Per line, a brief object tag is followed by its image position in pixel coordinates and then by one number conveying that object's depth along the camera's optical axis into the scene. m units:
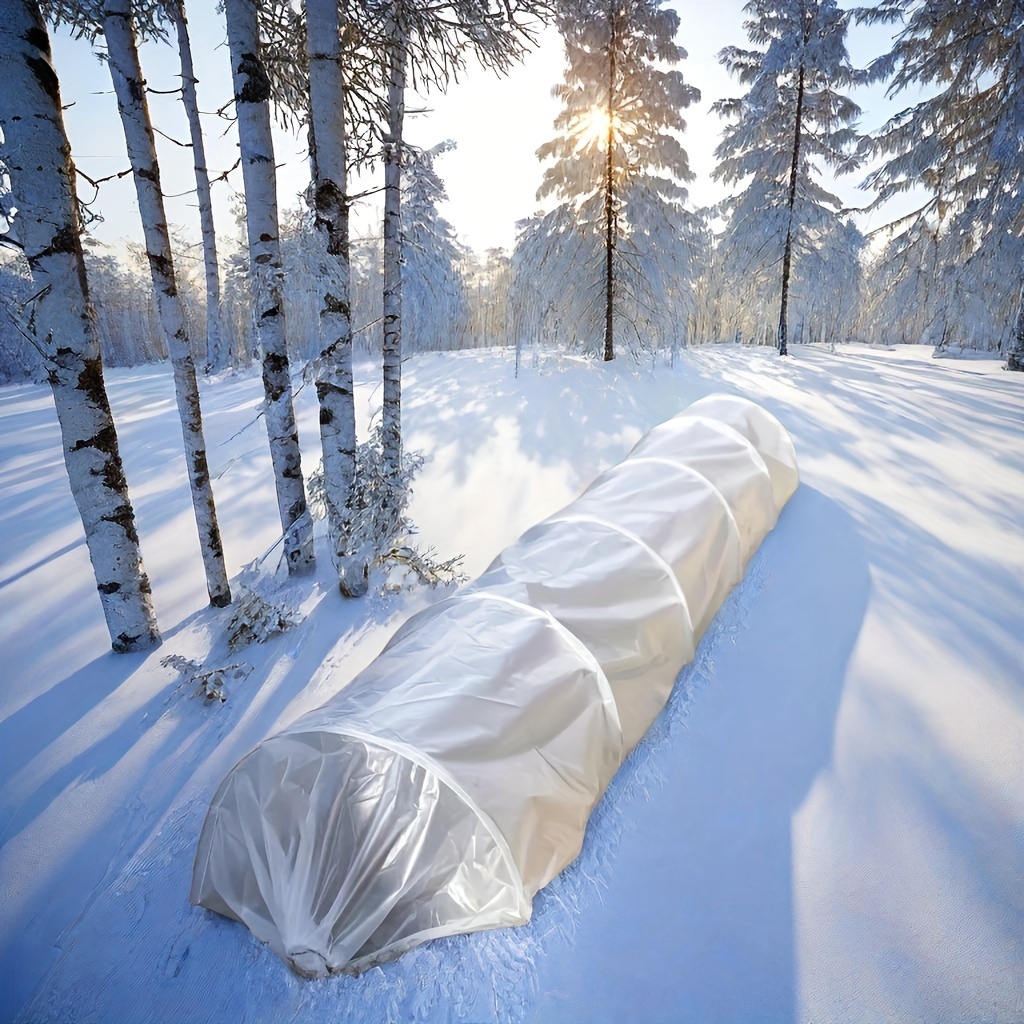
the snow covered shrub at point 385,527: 4.23
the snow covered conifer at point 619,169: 9.88
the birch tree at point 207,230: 11.17
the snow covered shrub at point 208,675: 3.51
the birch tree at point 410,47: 4.09
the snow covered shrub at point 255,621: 3.98
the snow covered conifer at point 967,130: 9.89
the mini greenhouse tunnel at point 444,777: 1.91
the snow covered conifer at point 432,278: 16.75
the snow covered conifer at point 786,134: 11.65
